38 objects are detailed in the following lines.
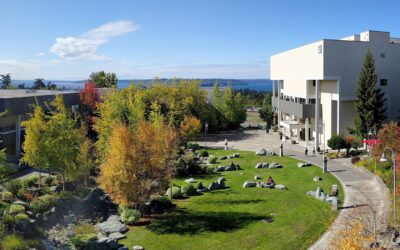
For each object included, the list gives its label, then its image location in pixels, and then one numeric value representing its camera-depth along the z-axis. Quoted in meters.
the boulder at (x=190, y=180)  35.78
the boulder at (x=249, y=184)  33.11
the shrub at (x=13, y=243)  18.66
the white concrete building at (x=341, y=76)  47.25
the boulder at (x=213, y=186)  32.75
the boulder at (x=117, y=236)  22.89
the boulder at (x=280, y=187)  31.68
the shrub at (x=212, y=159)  43.97
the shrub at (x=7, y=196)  26.59
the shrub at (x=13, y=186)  28.39
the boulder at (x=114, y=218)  25.92
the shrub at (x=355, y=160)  38.94
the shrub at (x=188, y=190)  31.34
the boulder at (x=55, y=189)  29.75
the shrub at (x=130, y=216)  25.27
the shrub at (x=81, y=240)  21.30
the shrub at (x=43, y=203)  25.89
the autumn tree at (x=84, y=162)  31.92
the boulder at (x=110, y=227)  23.95
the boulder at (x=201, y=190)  32.25
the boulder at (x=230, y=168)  40.47
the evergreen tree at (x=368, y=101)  43.44
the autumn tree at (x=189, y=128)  52.41
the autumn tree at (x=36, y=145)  29.30
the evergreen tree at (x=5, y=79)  111.96
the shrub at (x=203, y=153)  47.78
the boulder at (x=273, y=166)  40.25
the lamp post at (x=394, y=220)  19.54
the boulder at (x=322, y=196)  27.48
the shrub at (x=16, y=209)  24.01
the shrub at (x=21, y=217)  22.72
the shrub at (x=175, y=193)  30.86
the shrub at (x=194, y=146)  52.31
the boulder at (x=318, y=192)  28.25
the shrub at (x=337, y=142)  43.09
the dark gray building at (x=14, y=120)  38.06
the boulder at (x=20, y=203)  25.59
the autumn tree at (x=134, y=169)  24.92
